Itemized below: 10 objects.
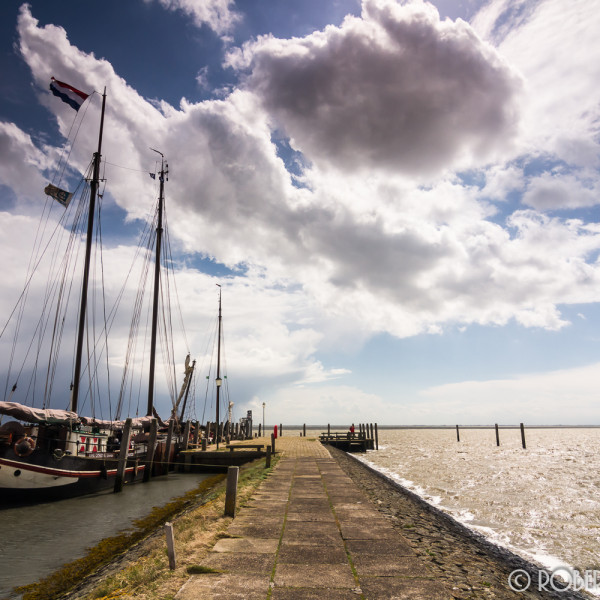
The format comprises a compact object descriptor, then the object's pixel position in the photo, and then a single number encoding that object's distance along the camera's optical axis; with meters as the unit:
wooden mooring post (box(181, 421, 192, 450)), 28.83
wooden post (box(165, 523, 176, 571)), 6.28
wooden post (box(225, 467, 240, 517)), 9.52
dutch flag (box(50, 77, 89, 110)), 22.81
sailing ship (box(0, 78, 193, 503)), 15.72
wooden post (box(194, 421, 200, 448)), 32.41
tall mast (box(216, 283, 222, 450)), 32.12
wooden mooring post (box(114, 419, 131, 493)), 19.28
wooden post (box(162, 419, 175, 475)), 25.38
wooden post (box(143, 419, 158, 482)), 22.48
